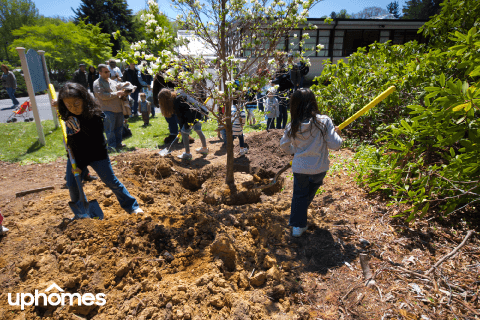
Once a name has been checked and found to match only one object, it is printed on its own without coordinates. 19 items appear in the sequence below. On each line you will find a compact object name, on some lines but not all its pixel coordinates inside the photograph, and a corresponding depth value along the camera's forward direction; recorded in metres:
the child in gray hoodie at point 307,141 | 2.67
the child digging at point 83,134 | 2.98
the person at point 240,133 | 5.48
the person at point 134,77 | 9.46
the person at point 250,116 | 7.38
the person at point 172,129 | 6.79
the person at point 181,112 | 5.50
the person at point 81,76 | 9.62
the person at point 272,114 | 6.73
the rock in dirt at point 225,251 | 2.46
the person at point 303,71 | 6.76
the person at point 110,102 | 6.02
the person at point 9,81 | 12.07
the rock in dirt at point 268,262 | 2.49
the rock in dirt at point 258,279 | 2.32
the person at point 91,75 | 9.62
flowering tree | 2.98
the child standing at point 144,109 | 8.84
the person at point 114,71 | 8.12
